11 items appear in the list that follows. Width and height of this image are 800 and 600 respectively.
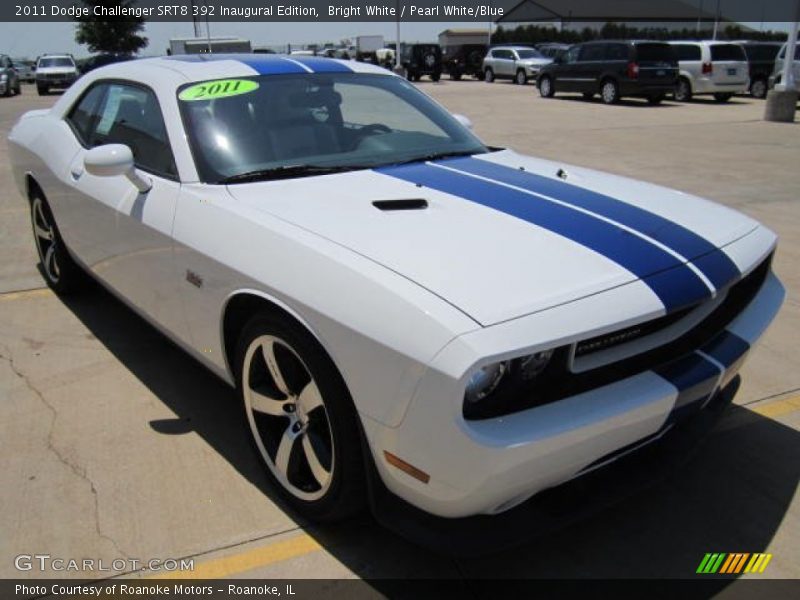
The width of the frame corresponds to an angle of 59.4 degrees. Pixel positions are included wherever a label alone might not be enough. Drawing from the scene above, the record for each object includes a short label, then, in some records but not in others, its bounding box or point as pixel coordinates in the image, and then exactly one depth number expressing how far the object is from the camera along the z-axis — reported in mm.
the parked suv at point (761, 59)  21797
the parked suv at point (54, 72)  29078
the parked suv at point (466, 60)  33594
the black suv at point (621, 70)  18844
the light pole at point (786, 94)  14977
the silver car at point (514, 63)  28703
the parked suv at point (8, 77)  27109
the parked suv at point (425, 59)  31828
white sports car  1856
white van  19656
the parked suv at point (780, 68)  16688
